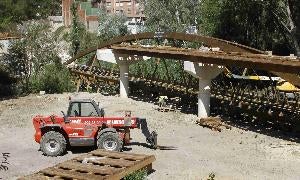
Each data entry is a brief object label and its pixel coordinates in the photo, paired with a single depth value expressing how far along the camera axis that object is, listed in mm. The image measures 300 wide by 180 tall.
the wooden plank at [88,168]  13250
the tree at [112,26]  60012
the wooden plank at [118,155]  14859
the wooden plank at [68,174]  12763
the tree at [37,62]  36812
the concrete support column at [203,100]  24408
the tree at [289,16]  31844
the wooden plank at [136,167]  13008
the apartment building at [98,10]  77312
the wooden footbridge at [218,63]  18953
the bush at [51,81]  36469
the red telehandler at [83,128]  16562
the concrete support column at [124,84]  32156
